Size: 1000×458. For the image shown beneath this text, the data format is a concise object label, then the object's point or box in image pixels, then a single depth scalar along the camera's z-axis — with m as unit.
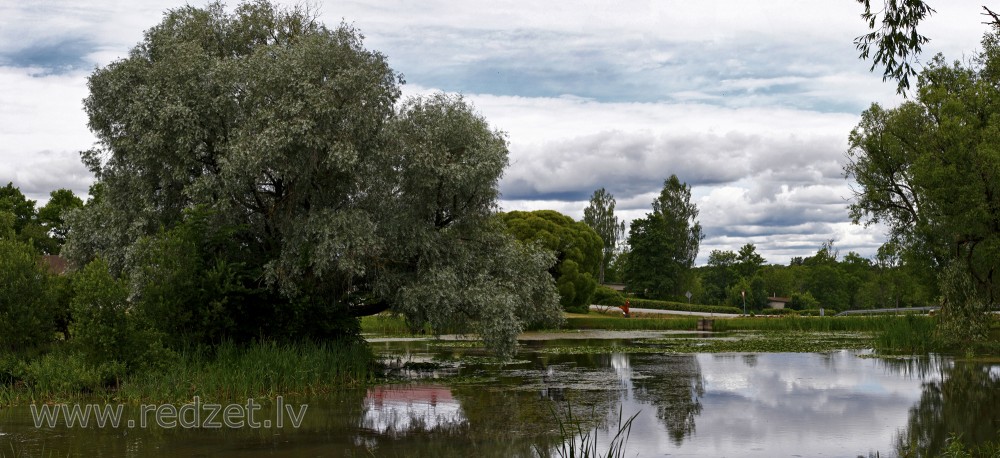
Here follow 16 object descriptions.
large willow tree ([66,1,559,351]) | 20.70
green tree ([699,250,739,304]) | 102.19
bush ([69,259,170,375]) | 18.77
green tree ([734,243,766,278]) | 113.44
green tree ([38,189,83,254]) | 66.88
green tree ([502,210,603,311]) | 55.12
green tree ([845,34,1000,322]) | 26.48
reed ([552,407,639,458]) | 13.08
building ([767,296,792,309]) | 113.72
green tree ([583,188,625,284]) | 97.94
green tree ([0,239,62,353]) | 20.39
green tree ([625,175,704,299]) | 82.31
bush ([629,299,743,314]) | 74.35
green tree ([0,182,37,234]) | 65.56
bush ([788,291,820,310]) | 96.69
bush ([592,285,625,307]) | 74.38
